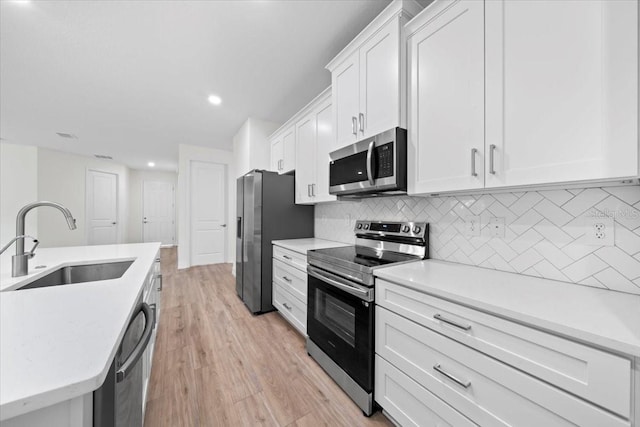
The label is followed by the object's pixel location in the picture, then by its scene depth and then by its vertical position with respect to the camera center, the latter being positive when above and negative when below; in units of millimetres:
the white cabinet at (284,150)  2932 +840
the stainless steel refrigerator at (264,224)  2705 -131
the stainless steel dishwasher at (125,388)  590 -496
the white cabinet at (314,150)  2336 +667
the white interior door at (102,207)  6234 +136
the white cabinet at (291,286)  2129 -727
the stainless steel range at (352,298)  1389 -568
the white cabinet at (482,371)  686 -572
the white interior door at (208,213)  5168 -5
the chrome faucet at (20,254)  1190 -217
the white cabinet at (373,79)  1503 +968
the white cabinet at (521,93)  825 +530
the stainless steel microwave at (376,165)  1507 +337
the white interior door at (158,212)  7879 +18
